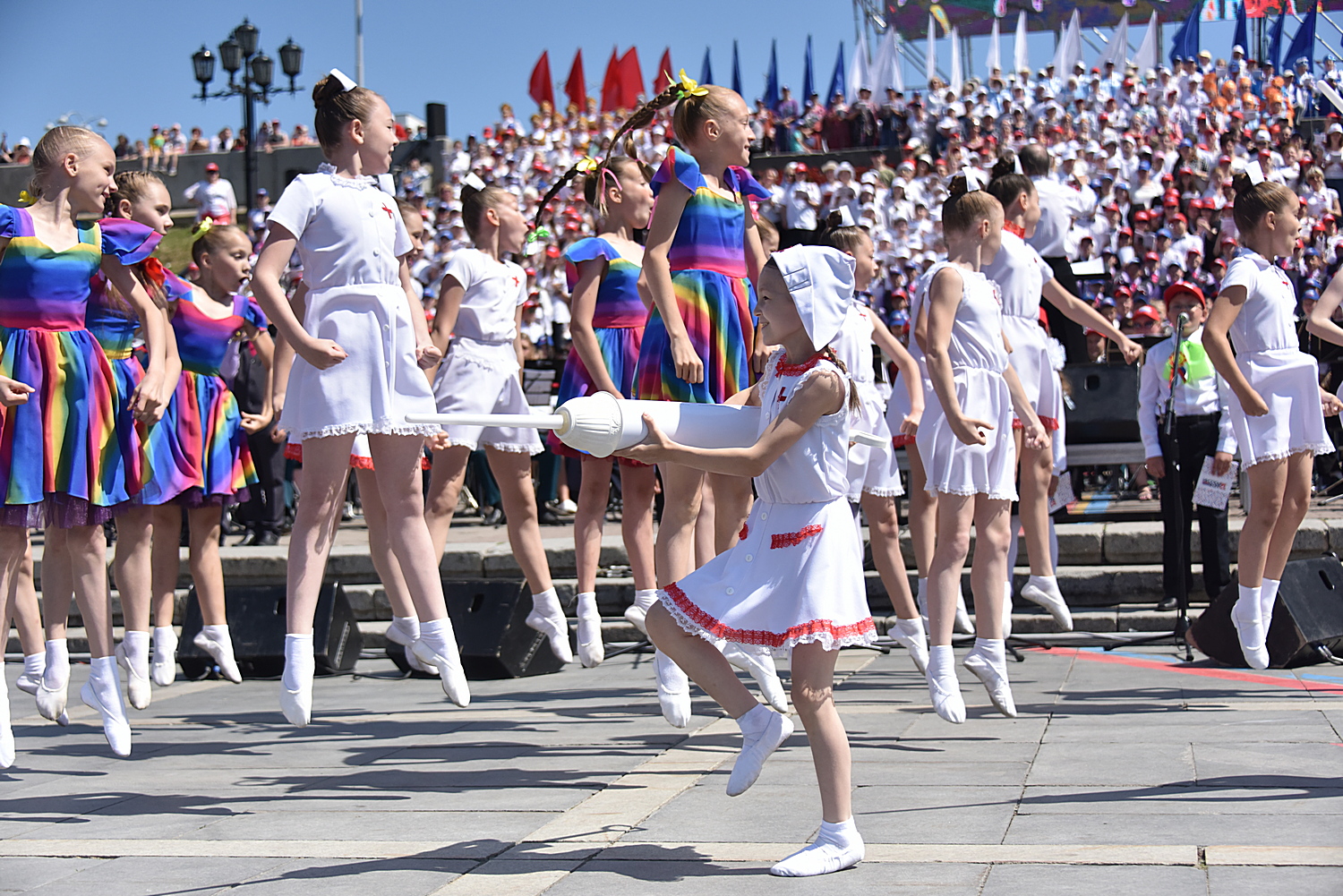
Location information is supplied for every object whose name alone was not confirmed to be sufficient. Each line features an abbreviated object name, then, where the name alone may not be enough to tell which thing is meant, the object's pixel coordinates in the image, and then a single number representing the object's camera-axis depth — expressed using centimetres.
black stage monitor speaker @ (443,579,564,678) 704
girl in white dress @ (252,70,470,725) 456
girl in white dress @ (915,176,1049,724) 519
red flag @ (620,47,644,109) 3203
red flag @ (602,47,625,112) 3200
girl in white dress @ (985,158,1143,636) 631
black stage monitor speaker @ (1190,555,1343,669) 645
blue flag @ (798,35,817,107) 3297
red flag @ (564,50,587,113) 3250
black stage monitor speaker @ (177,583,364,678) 737
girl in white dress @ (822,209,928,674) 640
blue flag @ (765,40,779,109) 2900
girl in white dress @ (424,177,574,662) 656
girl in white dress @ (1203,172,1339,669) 570
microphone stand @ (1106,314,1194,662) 727
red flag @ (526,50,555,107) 3219
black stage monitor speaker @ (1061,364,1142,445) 1011
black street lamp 1814
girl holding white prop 338
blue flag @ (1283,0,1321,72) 2380
